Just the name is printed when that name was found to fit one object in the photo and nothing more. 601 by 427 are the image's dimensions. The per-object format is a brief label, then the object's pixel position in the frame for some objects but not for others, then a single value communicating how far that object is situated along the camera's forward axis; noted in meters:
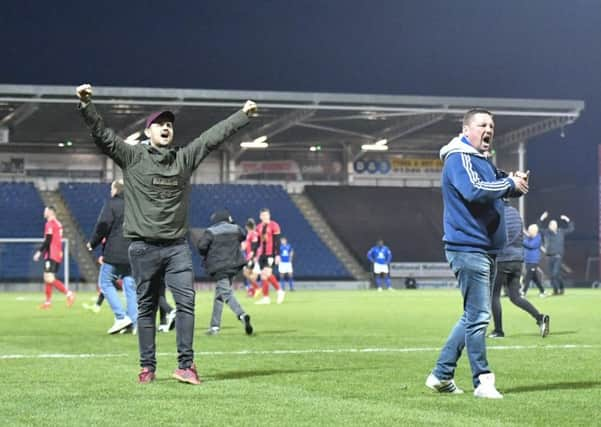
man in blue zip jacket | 8.16
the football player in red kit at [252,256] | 33.59
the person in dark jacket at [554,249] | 35.62
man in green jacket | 9.46
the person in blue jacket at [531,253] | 30.36
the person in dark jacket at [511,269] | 15.27
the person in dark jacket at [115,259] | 15.72
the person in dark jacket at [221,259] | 16.27
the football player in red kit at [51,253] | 26.59
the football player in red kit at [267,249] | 27.98
